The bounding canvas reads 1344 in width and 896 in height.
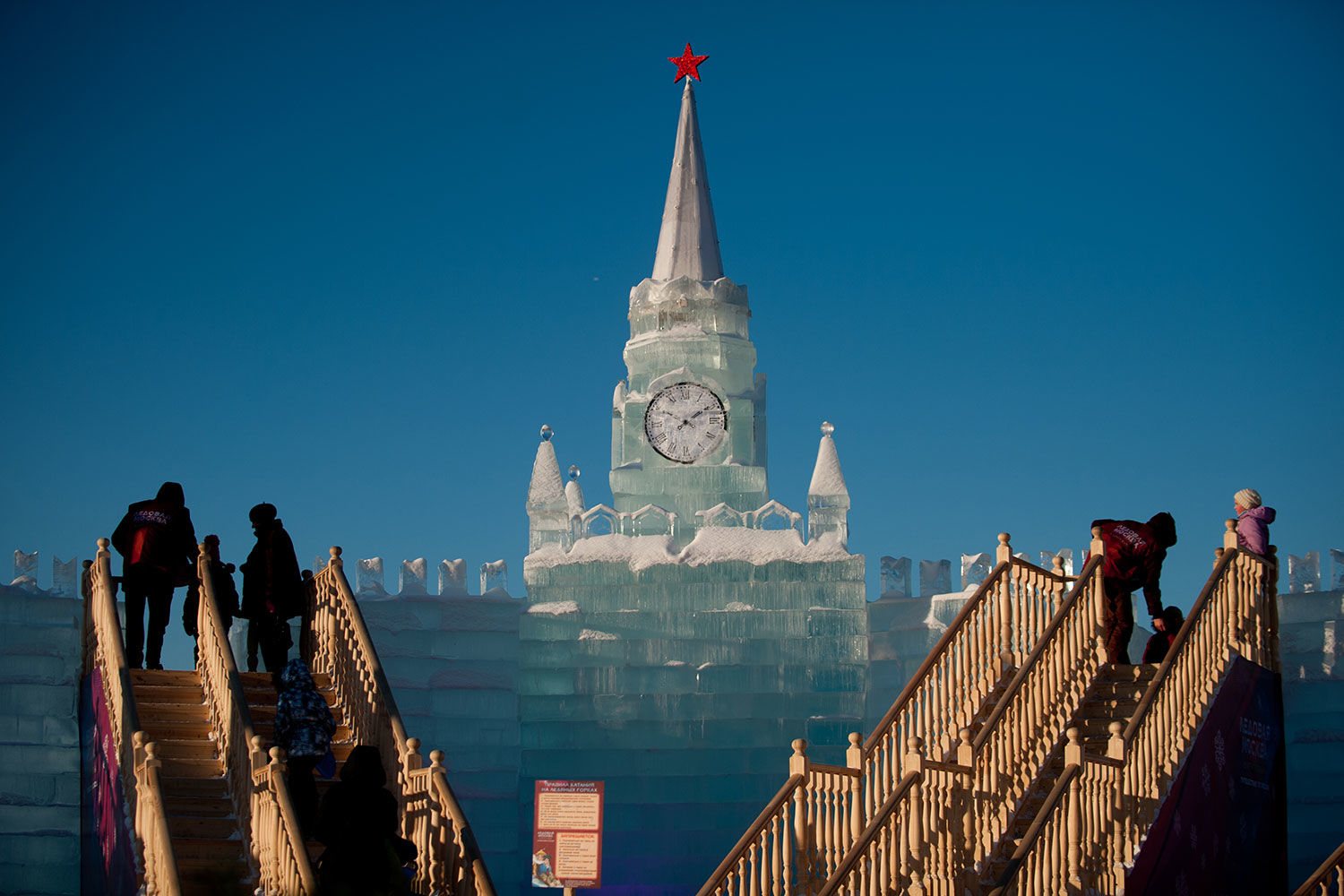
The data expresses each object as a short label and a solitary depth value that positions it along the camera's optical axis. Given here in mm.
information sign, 16219
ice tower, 25234
